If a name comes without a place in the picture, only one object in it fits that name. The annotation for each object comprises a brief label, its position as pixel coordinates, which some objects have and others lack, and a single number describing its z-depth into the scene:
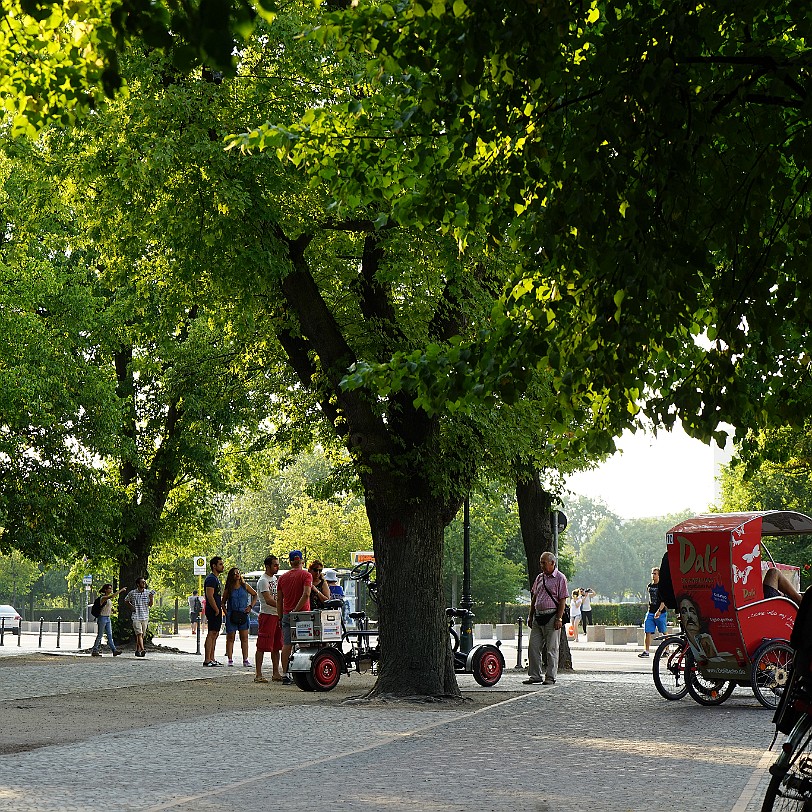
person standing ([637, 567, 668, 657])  28.33
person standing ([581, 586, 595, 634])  45.78
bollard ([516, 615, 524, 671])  24.82
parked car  56.62
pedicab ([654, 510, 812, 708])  15.55
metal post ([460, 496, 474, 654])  20.38
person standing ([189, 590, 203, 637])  48.34
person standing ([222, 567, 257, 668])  23.12
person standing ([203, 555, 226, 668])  23.92
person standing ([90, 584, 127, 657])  30.88
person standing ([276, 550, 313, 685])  19.00
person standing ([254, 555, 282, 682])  20.06
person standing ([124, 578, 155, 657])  30.80
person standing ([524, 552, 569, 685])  19.83
